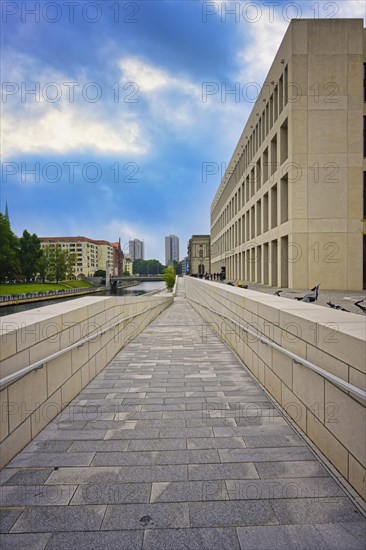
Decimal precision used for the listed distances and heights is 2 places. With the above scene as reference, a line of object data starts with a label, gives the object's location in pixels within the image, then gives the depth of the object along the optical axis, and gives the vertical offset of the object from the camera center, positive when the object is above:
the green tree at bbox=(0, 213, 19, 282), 58.81 +3.29
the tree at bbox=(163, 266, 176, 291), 79.77 -2.26
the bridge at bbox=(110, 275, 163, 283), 154.10 -3.57
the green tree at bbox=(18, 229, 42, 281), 76.19 +4.23
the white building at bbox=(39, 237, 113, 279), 152.25 +9.37
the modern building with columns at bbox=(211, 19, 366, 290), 22.31 +8.21
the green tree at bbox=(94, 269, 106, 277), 127.81 -1.16
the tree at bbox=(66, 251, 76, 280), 96.38 +2.24
